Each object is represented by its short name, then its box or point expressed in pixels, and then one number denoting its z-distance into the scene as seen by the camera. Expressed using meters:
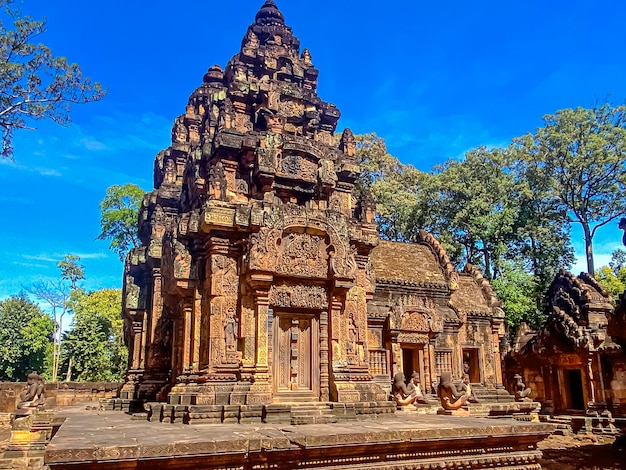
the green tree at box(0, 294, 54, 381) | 32.56
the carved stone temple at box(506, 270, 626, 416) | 19.39
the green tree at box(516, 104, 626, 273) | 28.23
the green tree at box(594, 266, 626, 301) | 29.56
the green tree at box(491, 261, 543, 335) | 26.78
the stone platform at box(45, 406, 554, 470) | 5.71
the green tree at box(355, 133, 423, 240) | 30.30
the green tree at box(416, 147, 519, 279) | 29.17
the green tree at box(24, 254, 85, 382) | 33.84
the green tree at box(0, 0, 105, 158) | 12.66
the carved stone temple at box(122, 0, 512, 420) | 9.62
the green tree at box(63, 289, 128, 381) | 28.58
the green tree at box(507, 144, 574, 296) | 28.91
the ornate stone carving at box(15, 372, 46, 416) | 14.00
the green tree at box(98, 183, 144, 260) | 29.56
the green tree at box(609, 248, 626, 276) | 33.22
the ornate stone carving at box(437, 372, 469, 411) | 12.05
